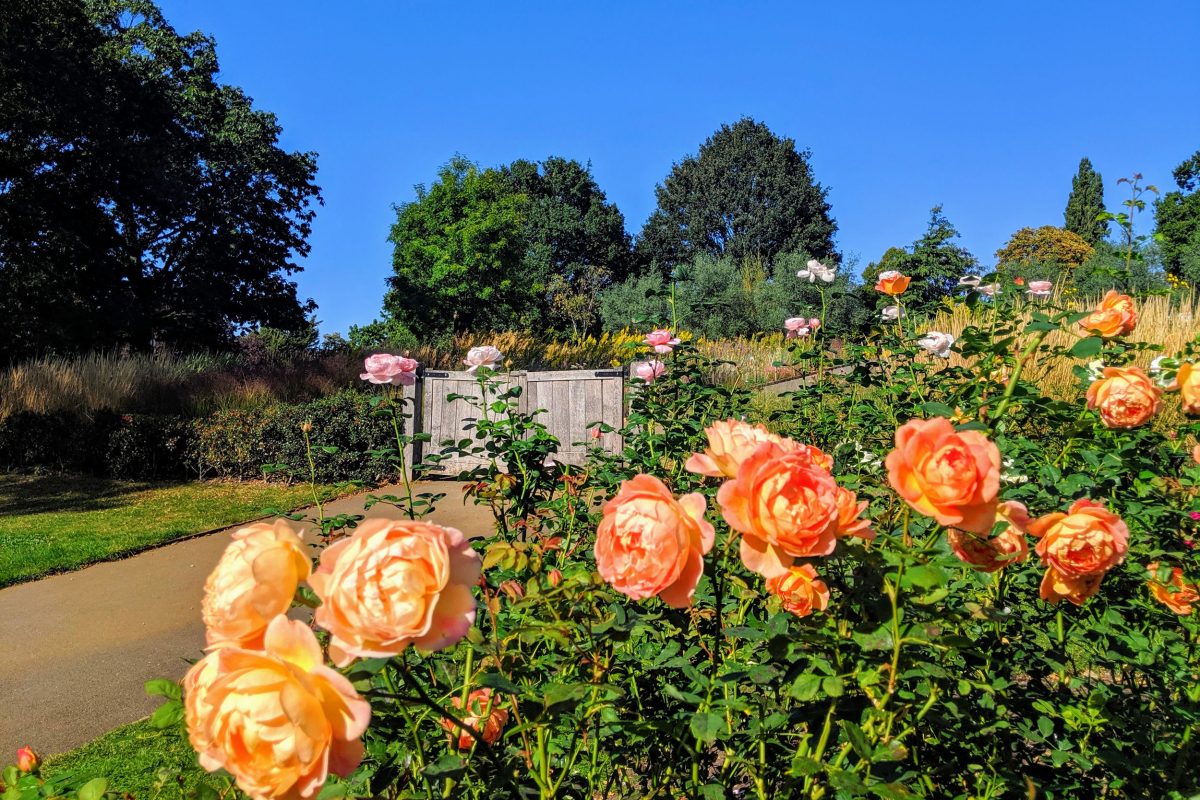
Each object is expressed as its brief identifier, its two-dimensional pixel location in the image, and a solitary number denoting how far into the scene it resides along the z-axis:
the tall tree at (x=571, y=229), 35.72
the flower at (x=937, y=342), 2.80
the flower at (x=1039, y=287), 2.70
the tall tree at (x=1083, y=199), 36.19
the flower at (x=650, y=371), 2.90
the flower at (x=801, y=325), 3.98
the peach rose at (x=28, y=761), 1.14
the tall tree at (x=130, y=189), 13.93
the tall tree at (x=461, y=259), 26.22
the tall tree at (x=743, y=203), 35.53
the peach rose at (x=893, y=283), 2.68
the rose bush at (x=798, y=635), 0.55
